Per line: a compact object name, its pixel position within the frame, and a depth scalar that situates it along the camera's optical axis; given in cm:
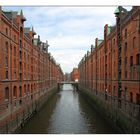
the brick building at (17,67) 2512
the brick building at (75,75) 15169
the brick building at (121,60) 2294
